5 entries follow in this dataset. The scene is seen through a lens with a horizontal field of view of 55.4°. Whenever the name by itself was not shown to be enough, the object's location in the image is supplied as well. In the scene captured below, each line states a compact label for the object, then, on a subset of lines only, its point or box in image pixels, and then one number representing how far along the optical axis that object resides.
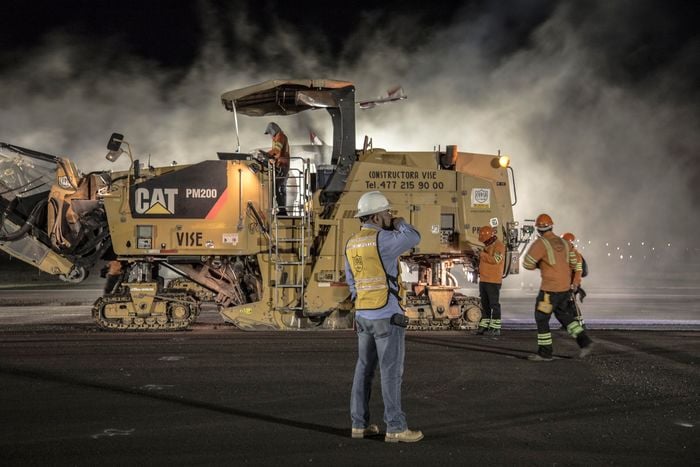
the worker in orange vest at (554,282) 8.44
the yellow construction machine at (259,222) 10.66
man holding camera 4.85
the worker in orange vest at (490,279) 10.36
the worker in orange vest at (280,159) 10.76
